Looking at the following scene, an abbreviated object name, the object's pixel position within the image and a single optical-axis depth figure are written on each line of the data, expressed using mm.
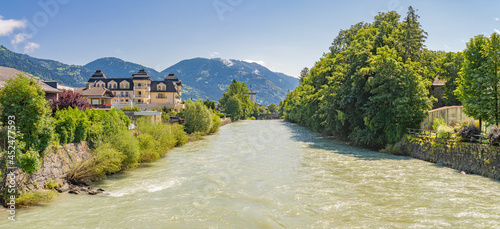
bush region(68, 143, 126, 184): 19797
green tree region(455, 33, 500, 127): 25672
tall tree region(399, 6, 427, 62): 44312
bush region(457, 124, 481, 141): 25875
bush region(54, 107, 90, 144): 19281
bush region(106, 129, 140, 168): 23578
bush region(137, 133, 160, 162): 28062
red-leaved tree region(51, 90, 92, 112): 30266
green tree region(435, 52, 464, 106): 49281
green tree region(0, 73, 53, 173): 15466
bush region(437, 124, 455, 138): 28344
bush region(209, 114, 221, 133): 63625
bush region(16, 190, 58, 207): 14923
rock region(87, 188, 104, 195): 17969
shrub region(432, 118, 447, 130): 31048
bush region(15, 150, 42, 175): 15047
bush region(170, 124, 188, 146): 41253
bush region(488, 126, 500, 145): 22812
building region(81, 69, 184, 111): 90544
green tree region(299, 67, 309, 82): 140925
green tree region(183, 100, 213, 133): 51938
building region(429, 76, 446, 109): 52156
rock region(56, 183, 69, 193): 17703
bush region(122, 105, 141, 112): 56900
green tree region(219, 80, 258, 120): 130250
